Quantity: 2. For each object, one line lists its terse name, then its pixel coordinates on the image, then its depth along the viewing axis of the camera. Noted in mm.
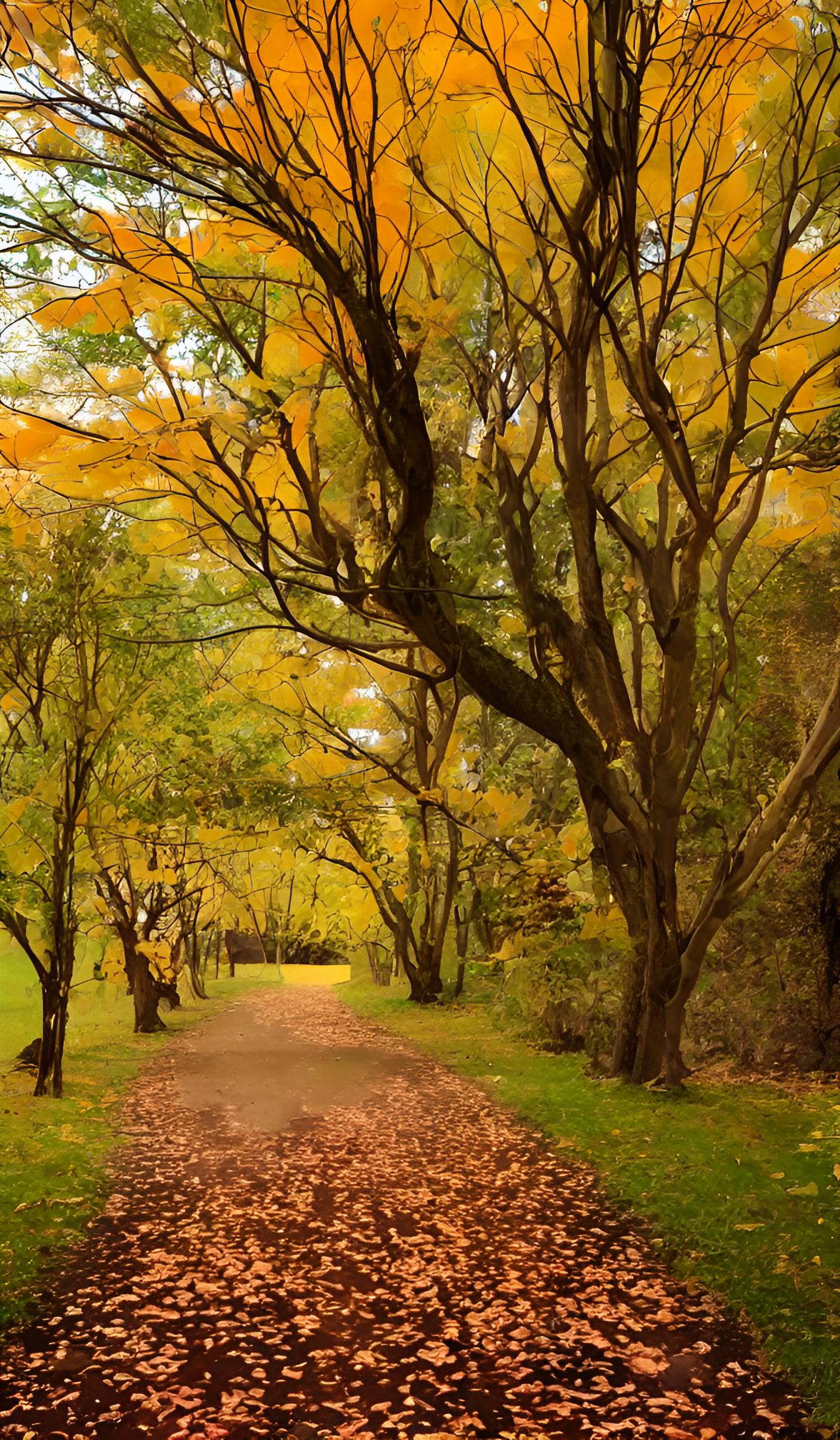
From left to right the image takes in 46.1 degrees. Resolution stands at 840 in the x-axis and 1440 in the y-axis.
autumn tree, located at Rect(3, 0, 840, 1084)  3463
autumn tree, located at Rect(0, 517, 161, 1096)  7027
